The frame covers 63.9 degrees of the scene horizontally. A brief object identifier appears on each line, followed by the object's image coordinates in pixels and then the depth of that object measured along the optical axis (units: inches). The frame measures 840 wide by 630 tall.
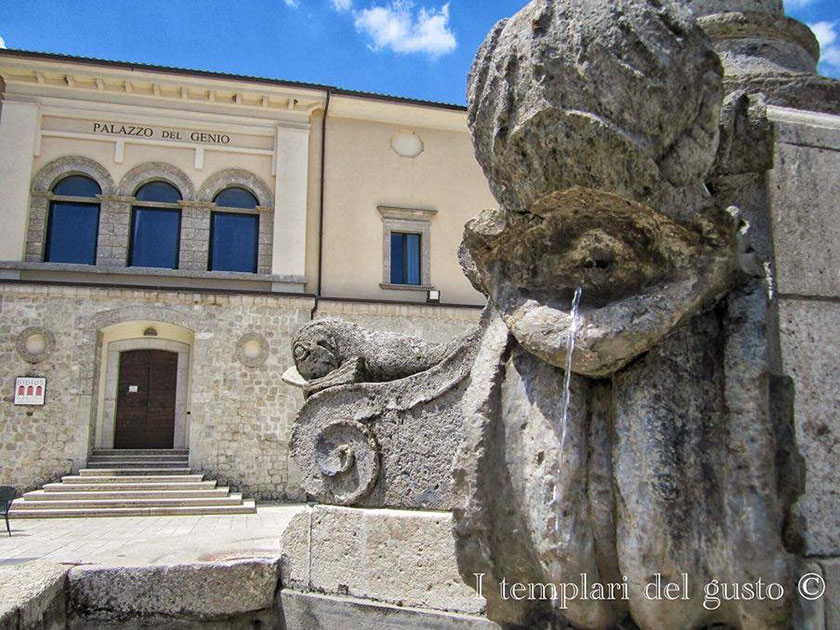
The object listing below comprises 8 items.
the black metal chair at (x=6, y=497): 362.6
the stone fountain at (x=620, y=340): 64.4
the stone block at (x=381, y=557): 100.5
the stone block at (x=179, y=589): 117.9
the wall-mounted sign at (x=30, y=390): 567.2
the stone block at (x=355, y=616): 98.9
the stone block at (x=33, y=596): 92.6
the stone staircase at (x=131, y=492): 476.1
